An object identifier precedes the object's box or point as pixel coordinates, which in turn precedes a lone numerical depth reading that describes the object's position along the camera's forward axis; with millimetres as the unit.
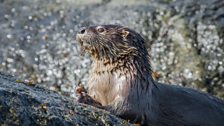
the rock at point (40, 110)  10404
